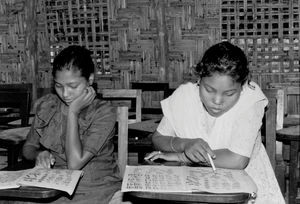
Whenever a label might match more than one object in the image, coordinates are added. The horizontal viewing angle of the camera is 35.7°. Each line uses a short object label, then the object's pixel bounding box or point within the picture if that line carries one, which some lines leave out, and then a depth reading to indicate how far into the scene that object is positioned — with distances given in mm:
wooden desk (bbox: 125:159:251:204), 1521
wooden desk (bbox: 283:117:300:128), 4078
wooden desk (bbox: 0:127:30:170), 3312
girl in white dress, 2018
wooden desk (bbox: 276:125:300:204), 3471
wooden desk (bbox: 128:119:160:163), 2906
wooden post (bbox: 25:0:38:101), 5305
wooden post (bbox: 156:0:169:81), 4980
